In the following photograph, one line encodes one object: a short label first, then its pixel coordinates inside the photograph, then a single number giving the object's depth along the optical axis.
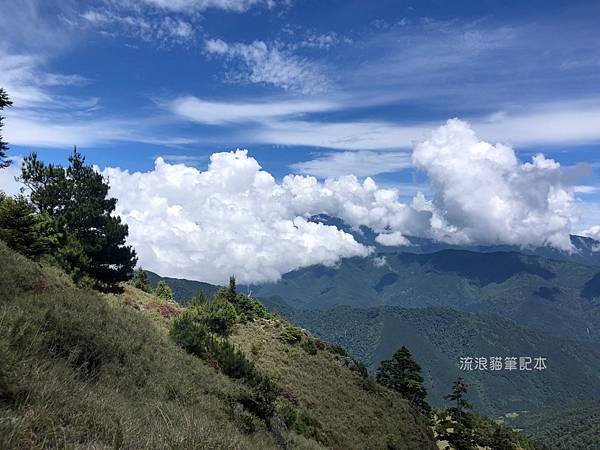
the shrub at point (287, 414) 21.03
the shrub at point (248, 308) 49.34
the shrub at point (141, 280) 58.24
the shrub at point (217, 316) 39.16
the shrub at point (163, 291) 58.71
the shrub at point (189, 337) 22.98
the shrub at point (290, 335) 45.53
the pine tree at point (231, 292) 54.15
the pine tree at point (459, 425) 53.47
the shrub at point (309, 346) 44.82
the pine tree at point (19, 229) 23.59
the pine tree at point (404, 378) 57.56
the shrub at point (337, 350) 49.64
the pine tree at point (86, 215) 31.31
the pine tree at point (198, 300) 46.63
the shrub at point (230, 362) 22.89
